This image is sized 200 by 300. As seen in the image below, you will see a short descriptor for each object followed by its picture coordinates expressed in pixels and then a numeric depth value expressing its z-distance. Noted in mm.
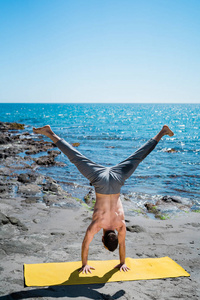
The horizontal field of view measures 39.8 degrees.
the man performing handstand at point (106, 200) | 4879
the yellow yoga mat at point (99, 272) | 4684
